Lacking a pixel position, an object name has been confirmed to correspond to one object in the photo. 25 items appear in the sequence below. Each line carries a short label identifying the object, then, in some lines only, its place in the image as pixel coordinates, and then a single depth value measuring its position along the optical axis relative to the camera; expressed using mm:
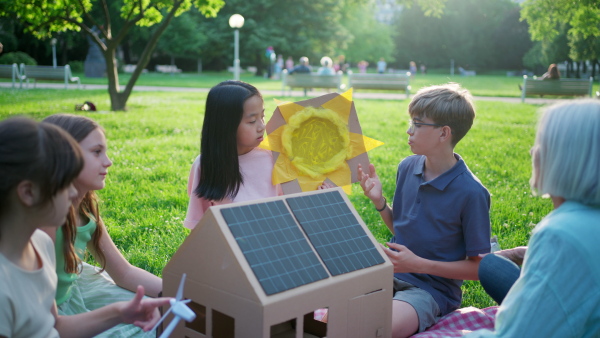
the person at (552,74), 17547
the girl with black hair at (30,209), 1683
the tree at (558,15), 10820
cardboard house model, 1952
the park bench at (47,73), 19656
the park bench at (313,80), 19297
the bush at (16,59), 28562
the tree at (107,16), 11398
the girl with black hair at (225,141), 3057
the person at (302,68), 21644
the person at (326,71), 20800
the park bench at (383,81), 18953
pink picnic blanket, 2863
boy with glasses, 2873
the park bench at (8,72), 19938
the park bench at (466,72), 54991
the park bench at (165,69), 44881
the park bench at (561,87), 17156
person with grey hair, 1702
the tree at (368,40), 57250
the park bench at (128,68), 39278
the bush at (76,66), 35031
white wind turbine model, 1770
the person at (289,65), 36094
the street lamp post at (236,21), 16766
